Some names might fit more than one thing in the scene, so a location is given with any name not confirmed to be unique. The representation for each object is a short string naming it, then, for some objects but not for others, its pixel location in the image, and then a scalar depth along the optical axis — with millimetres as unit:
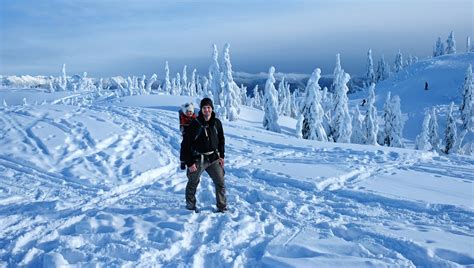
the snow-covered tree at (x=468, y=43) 121625
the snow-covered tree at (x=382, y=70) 114688
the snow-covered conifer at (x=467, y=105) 56938
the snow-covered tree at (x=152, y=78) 53562
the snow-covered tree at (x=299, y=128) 36375
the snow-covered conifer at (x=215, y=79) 42844
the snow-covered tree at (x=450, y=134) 48719
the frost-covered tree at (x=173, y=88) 93088
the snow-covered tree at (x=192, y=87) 112225
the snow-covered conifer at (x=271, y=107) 41188
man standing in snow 7238
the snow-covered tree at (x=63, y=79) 82575
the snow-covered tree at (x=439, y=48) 114688
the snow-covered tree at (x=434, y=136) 50312
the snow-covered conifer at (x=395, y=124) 47625
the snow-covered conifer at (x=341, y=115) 39781
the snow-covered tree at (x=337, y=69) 43438
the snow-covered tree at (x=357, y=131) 45656
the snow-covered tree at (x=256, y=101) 112762
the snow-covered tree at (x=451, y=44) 108969
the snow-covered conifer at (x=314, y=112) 36438
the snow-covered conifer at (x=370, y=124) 46219
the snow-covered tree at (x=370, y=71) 112000
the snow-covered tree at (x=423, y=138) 44094
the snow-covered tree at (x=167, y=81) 87312
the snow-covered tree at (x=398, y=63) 119250
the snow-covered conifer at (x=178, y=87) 102250
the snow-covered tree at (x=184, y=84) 107750
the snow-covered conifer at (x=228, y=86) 42594
